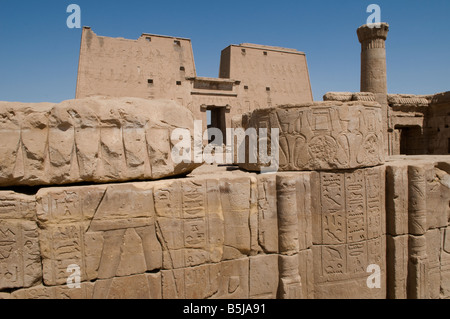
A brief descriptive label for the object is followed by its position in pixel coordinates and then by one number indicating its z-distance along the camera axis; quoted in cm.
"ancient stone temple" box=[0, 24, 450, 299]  259
